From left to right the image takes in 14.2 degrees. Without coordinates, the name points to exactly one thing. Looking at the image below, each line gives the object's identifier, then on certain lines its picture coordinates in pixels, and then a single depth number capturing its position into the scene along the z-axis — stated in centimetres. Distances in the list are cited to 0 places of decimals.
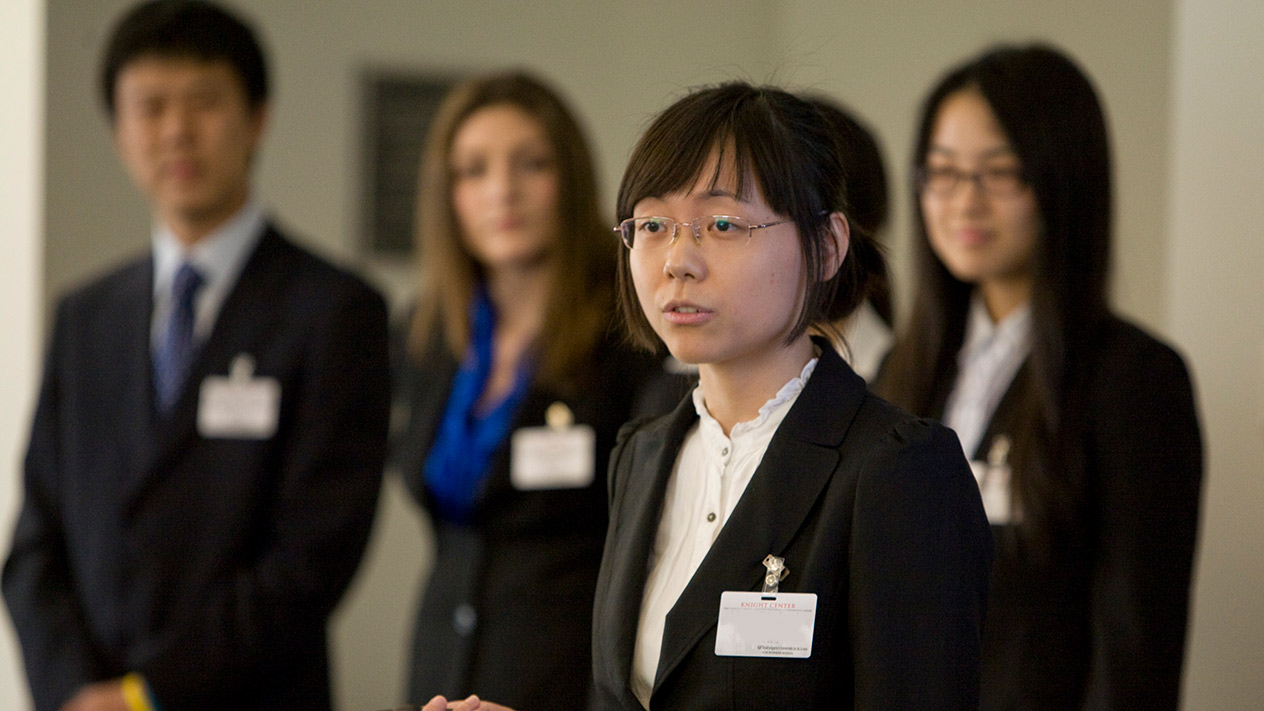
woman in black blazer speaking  488
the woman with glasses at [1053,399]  544
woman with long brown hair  600
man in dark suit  579
